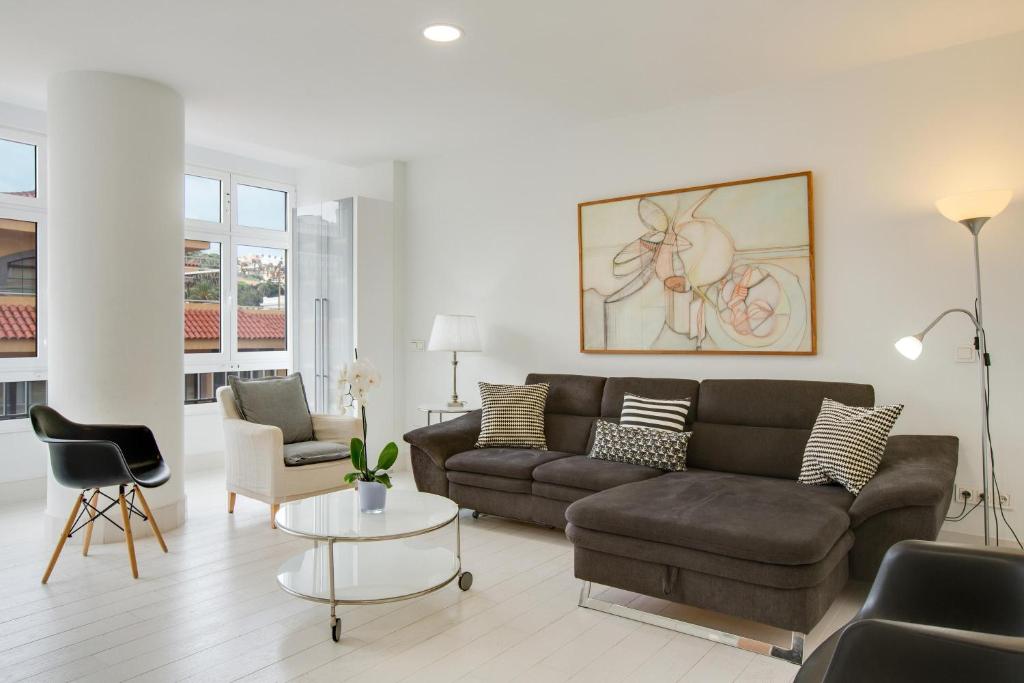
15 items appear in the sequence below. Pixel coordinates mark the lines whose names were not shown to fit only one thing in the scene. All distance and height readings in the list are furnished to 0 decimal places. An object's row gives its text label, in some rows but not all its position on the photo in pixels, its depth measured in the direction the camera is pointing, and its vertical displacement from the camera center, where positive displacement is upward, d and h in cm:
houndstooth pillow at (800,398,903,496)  321 -45
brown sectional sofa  259 -65
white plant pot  308 -62
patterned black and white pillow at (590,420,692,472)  383 -53
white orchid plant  305 -19
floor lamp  315 +39
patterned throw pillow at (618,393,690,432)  399 -35
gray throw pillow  454 -32
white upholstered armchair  417 -67
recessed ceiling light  336 +156
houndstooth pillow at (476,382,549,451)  448 -41
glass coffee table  272 -92
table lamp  508 +14
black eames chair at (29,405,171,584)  335 -52
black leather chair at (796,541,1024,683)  135 -61
